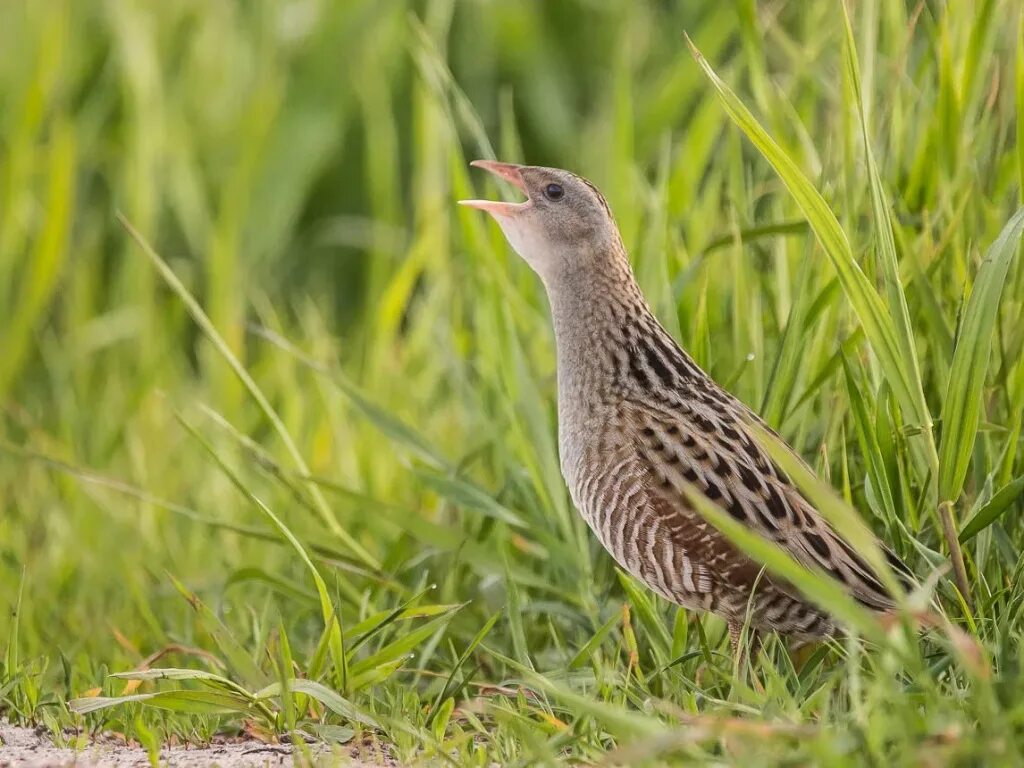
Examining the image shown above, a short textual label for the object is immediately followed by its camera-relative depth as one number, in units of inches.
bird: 235.9
